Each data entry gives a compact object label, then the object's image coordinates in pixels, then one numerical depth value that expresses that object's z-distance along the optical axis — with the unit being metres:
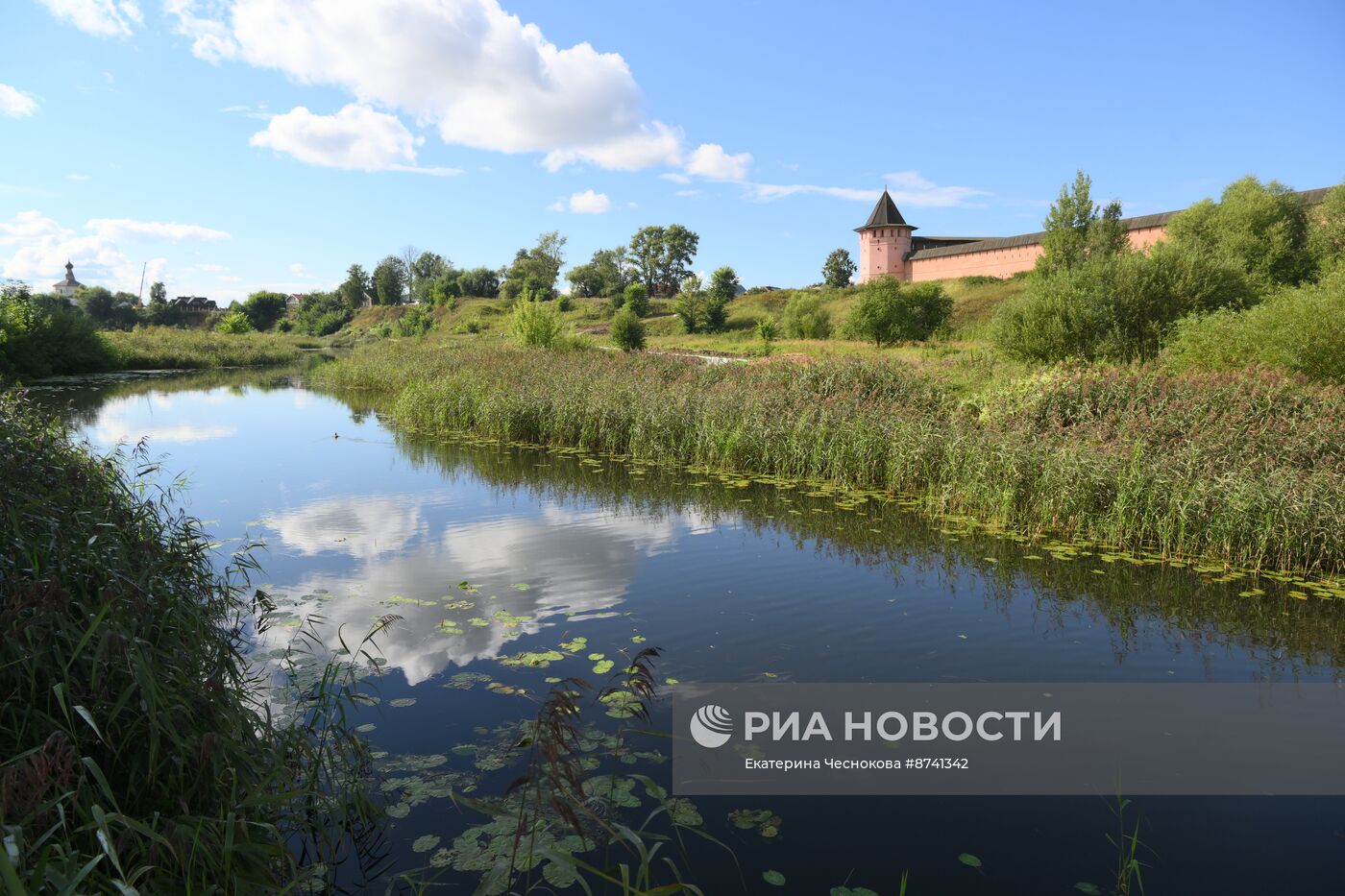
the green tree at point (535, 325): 28.44
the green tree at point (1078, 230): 45.06
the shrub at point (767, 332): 40.85
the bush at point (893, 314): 35.62
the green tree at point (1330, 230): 35.06
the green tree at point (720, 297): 57.59
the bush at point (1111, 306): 17.84
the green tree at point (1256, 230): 36.50
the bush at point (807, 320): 44.28
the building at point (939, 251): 51.56
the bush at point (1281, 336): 12.99
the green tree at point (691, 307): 58.00
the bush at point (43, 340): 27.41
